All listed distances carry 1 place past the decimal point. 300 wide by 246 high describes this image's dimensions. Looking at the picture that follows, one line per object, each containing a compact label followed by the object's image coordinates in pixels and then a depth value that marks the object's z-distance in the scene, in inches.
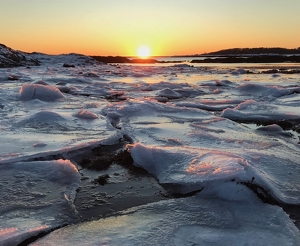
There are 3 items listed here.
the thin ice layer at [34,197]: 74.2
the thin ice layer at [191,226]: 69.7
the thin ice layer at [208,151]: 95.7
